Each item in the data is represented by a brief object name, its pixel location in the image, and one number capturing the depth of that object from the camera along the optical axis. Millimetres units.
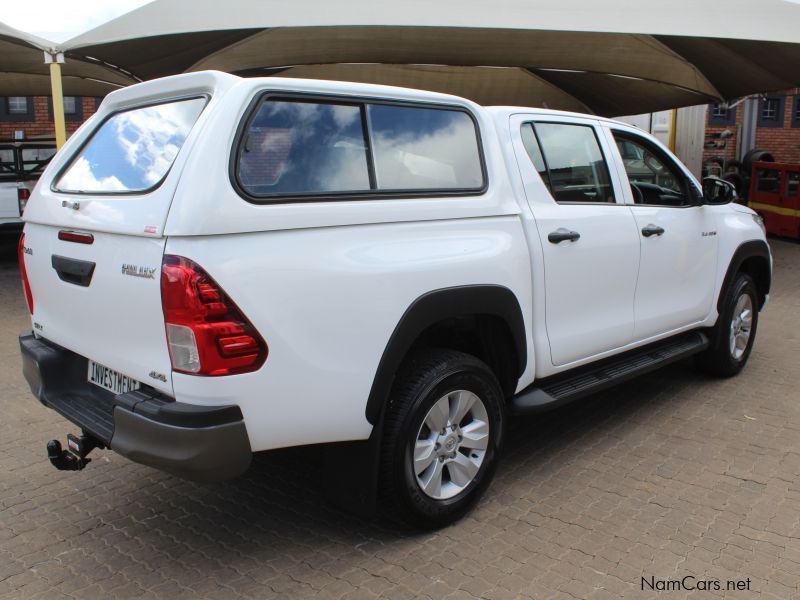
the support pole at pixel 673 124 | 18438
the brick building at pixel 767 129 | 22969
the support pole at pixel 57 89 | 9383
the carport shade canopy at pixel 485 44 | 9078
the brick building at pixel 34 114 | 18500
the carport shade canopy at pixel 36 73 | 9750
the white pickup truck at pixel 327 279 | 2596
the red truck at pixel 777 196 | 14031
